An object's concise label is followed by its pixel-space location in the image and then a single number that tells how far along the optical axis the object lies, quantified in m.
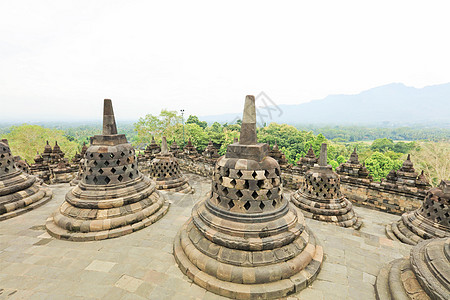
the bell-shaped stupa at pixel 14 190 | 6.19
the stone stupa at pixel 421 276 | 2.96
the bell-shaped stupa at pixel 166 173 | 12.69
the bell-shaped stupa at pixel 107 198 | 5.22
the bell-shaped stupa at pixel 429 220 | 7.58
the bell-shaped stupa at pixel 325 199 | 9.16
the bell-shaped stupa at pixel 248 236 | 3.55
